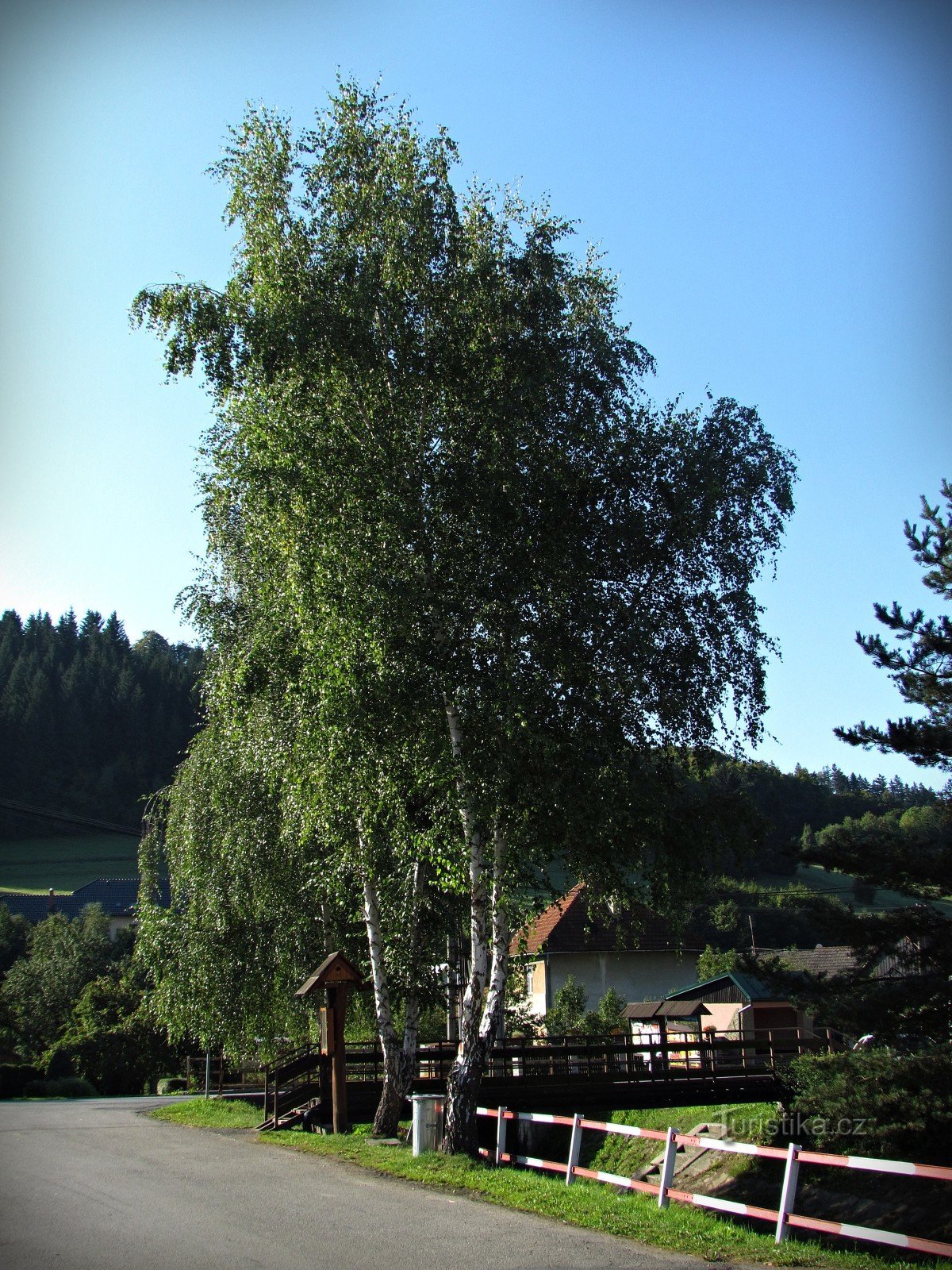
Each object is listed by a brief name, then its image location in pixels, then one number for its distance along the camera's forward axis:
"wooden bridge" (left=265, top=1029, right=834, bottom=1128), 20.64
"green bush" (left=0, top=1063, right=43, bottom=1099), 37.88
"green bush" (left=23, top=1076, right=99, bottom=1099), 37.88
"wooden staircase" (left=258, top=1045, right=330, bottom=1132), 19.95
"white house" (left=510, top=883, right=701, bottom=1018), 40.84
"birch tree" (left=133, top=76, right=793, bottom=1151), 14.61
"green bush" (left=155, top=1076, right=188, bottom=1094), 37.56
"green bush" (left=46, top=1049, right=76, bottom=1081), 40.16
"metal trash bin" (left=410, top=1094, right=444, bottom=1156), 14.95
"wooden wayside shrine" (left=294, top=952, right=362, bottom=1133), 18.75
